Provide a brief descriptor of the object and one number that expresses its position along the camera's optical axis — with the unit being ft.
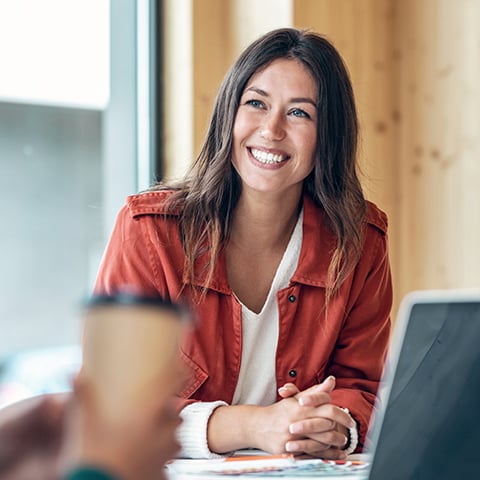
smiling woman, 5.30
